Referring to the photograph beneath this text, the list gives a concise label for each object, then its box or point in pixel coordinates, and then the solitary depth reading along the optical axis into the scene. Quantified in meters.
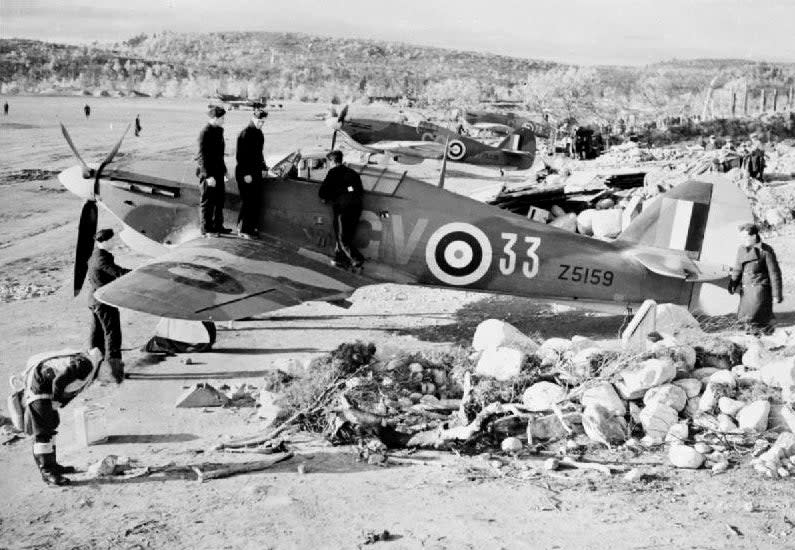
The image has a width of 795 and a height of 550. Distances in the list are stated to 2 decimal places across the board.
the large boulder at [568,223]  15.11
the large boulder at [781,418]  6.05
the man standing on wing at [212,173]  8.83
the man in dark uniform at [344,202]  9.01
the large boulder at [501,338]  7.48
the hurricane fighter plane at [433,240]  8.98
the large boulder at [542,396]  6.46
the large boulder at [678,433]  6.06
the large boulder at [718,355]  7.04
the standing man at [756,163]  18.25
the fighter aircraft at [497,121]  34.72
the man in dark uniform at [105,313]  7.82
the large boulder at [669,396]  6.30
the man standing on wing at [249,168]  9.07
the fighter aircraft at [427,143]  24.38
